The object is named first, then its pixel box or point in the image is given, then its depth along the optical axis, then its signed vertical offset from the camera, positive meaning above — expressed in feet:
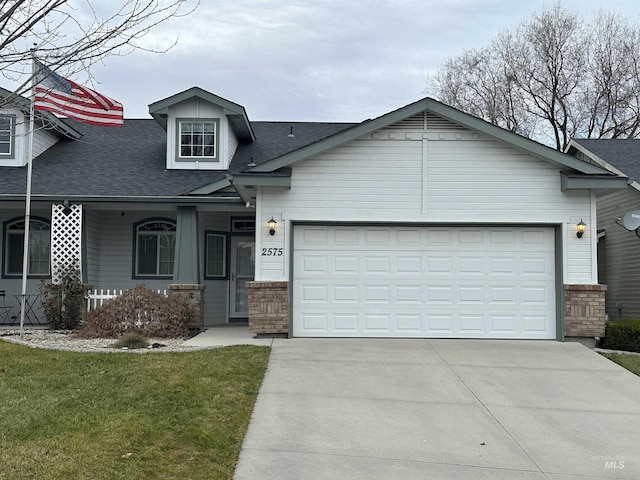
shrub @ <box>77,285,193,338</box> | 39.34 -3.07
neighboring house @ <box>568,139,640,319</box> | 52.19 +3.32
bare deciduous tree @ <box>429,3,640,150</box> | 94.68 +28.74
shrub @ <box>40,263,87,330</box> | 42.93 -2.41
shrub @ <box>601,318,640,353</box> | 35.73 -3.64
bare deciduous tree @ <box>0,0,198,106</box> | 15.05 +5.55
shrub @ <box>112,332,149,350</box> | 34.27 -4.03
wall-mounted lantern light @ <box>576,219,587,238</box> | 36.88 +2.44
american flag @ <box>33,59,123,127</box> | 35.63 +9.74
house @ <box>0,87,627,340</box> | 36.88 +2.08
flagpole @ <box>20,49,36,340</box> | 37.55 +1.71
